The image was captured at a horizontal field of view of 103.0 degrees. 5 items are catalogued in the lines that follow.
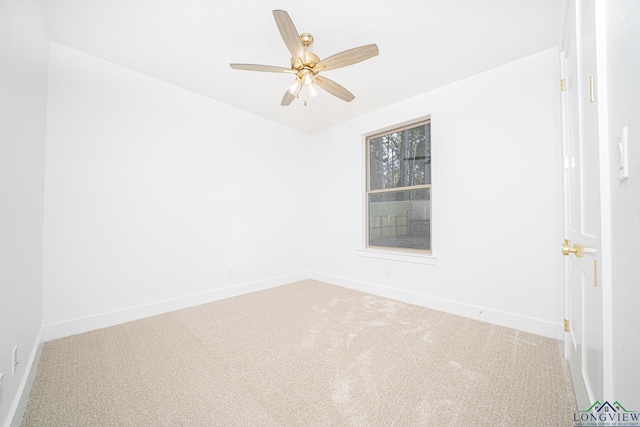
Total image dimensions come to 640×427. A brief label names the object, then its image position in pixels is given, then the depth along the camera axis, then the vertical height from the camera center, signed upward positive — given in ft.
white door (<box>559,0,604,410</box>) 3.25 +0.18
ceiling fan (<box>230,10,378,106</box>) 5.70 +3.98
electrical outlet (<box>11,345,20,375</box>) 4.49 -2.63
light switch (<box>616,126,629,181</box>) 2.18 +0.53
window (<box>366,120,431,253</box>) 10.76 +1.22
